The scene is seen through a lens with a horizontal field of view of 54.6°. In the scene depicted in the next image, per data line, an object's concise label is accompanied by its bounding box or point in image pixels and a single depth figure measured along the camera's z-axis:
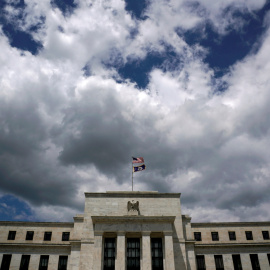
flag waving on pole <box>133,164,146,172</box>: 50.19
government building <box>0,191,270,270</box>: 43.59
